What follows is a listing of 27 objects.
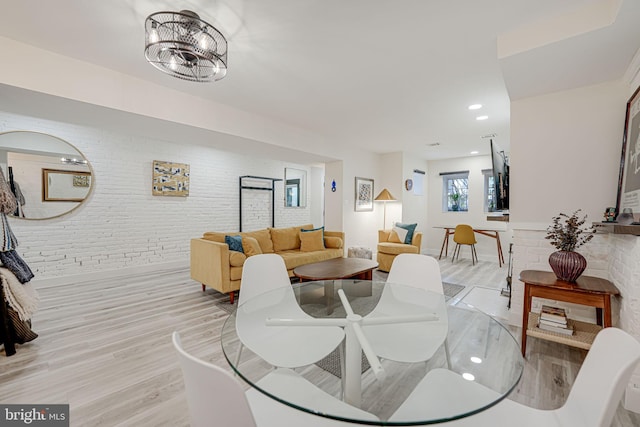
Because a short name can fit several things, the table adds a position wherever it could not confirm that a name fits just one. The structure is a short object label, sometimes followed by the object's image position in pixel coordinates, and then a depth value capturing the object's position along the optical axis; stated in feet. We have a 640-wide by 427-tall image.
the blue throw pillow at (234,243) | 11.91
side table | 6.13
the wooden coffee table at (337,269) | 9.78
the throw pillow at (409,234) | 17.01
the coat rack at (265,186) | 19.48
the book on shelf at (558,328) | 6.50
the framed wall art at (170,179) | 15.65
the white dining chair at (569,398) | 2.42
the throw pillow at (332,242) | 15.48
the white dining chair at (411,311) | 4.48
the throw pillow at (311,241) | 14.89
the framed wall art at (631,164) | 6.07
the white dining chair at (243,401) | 2.06
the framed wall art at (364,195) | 18.92
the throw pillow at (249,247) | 11.94
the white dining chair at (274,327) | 4.52
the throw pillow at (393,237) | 17.49
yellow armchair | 15.57
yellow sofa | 10.62
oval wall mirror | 11.53
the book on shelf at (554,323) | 6.61
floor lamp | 19.34
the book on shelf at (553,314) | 6.68
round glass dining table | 3.25
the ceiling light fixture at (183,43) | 5.57
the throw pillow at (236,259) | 10.74
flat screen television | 8.77
